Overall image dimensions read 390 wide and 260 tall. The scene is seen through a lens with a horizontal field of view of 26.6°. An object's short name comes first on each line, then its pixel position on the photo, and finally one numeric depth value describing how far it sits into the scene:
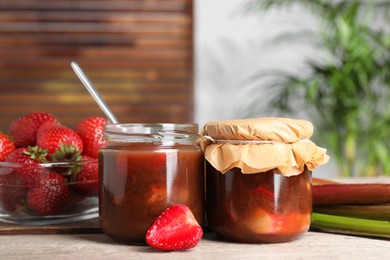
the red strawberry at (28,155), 0.67
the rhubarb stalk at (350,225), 0.62
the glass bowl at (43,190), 0.66
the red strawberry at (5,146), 0.69
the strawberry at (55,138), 0.67
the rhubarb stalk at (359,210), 0.64
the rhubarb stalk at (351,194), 0.64
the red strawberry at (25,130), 0.71
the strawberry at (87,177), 0.68
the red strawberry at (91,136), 0.70
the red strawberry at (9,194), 0.67
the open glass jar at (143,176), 0.59
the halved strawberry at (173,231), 0.57
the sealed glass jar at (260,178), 0.59
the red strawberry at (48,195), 0.66
